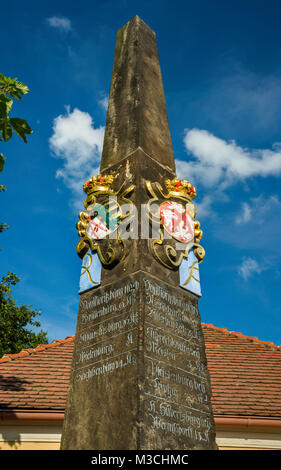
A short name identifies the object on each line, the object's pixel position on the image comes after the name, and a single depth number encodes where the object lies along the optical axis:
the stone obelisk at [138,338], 3.00
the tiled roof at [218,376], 7.64
